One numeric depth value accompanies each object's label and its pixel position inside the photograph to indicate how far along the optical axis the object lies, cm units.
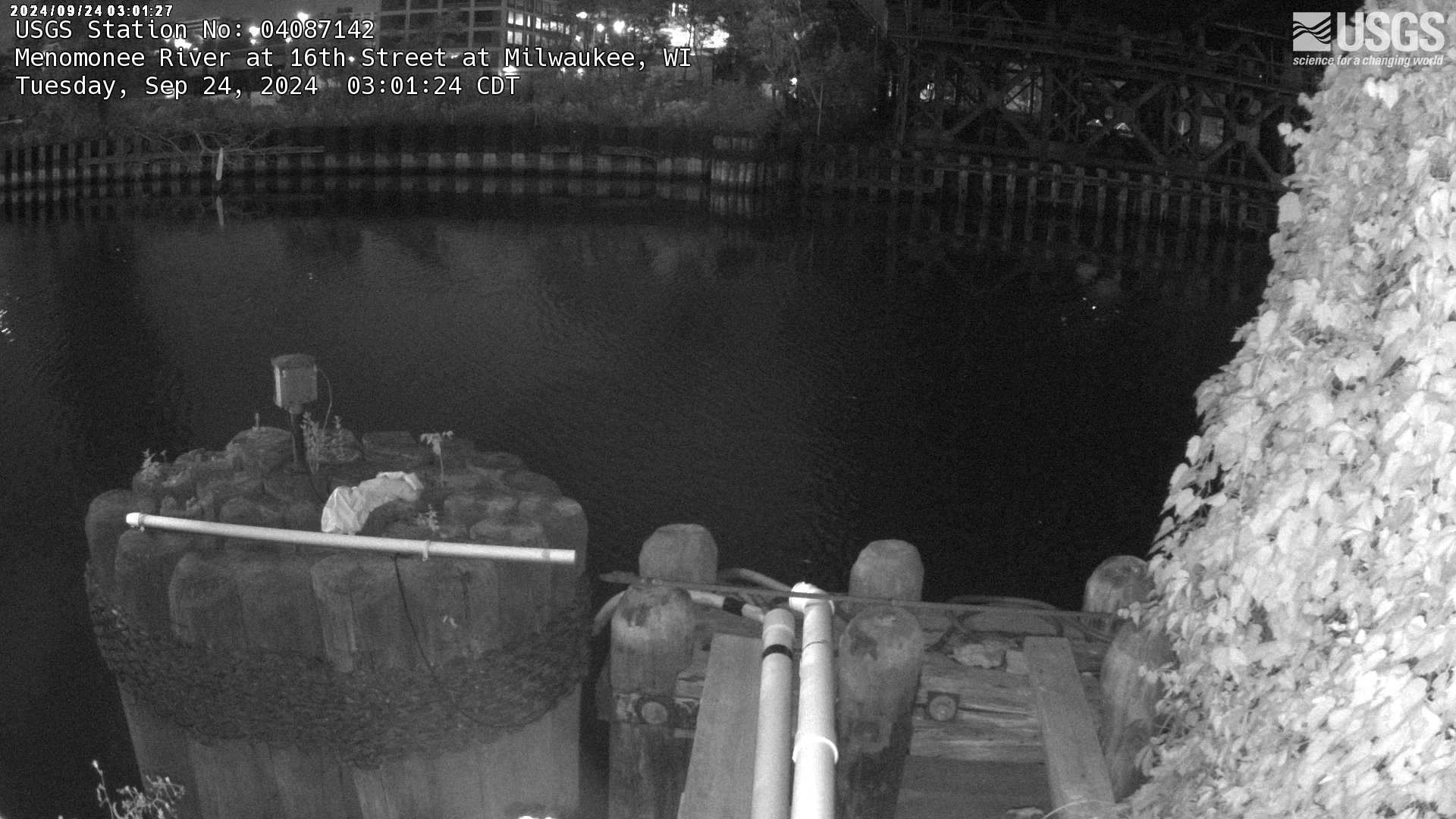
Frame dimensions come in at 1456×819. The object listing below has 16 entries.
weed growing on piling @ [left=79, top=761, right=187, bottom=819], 453
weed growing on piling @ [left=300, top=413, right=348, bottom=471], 489
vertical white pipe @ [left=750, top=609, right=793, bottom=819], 281
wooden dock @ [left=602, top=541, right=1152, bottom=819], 338
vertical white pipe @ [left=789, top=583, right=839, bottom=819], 270
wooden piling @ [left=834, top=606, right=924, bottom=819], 353
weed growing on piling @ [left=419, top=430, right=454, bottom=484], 474
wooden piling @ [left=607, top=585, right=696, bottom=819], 375
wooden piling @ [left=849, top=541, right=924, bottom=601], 414
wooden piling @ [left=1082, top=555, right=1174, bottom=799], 336
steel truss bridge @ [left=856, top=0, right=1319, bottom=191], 2491
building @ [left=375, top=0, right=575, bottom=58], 4762
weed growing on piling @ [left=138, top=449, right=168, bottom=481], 467
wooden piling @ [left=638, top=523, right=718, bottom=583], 417
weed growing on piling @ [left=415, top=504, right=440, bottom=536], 421
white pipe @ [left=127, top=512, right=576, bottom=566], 388
